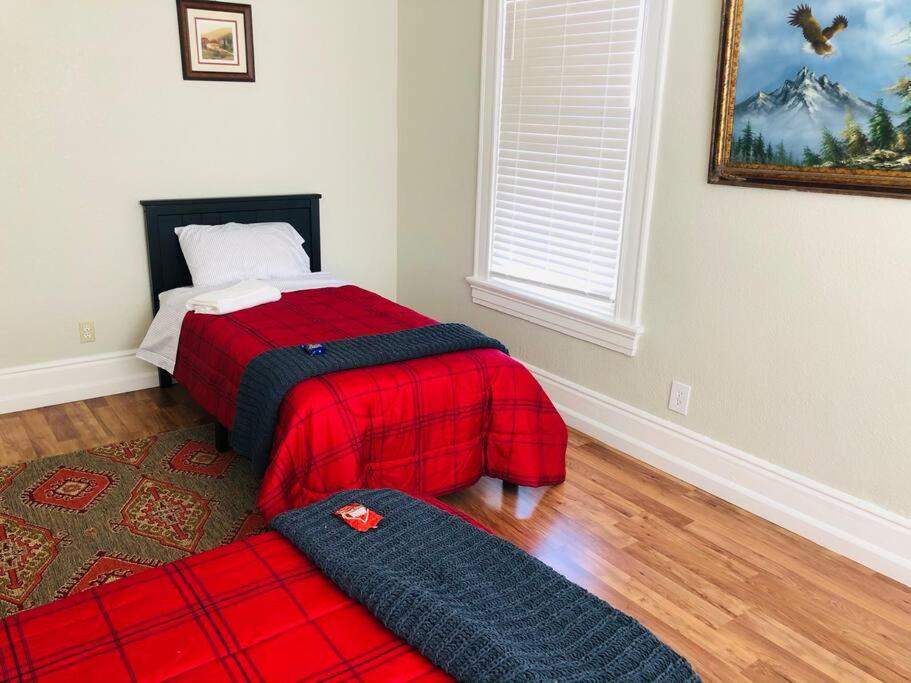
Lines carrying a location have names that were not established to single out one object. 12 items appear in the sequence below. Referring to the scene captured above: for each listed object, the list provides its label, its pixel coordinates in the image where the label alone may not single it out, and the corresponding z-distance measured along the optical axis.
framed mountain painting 2.23
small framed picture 3.60
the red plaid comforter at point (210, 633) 1.28
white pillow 3.61
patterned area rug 2.33
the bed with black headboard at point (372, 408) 2.39
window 3.02
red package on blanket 1.68
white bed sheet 3.41
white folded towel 3.22
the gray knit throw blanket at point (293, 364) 2.48
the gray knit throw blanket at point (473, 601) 1.30
